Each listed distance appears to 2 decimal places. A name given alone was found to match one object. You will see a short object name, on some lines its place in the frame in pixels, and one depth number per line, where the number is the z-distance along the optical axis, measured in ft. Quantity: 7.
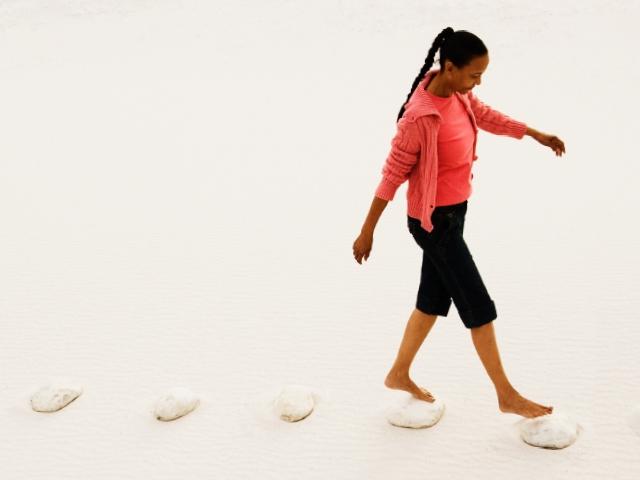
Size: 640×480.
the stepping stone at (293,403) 22.27
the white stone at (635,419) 20.04
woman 15.98
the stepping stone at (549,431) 19.30
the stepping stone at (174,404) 22.95
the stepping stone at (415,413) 21.15
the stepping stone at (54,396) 24.12
